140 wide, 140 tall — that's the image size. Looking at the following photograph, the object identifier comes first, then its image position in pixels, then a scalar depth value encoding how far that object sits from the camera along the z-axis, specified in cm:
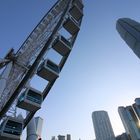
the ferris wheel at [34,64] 1395
